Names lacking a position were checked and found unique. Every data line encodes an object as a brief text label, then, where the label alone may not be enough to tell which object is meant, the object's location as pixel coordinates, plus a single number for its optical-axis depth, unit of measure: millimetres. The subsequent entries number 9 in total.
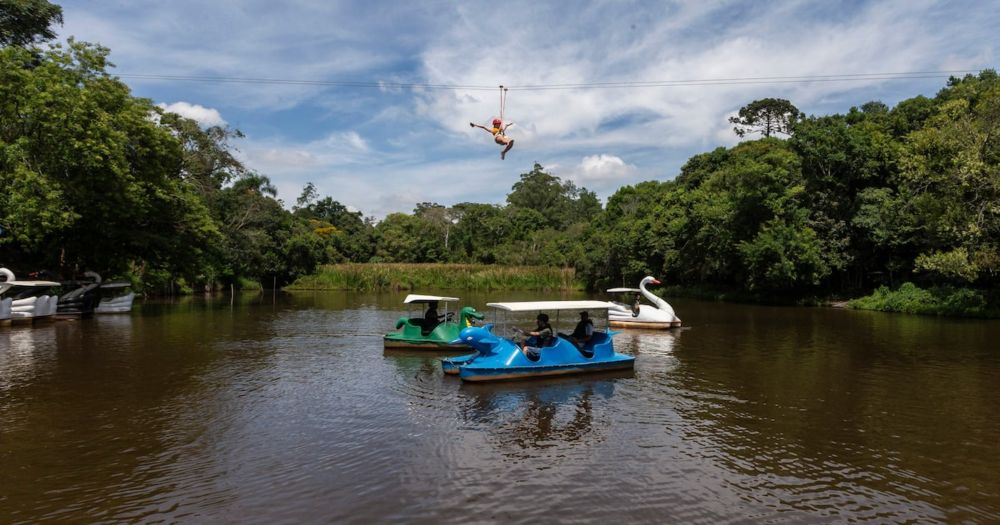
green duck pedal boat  17438
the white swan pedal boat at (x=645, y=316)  23766
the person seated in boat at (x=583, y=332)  15039
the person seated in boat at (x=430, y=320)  17766
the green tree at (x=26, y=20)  26953
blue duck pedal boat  13062
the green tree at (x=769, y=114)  60438
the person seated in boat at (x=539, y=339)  13430
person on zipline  14369
